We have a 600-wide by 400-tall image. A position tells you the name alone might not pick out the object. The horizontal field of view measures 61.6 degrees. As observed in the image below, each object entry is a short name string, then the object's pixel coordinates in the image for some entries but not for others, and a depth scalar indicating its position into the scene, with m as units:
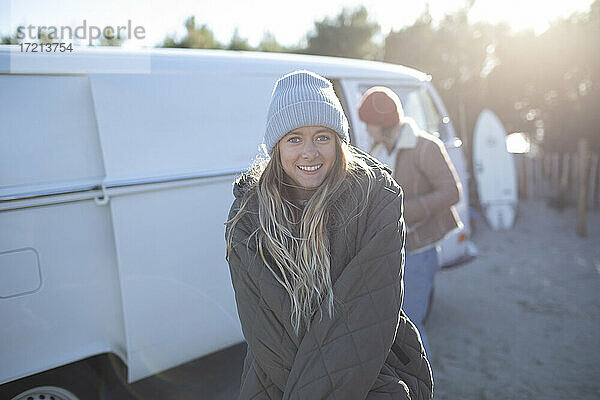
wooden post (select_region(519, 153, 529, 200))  9.44
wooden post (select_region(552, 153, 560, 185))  9.30
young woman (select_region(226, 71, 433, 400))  1.57
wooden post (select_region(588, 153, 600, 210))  8.22
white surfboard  8.20
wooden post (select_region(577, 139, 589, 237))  7.05
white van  2.37
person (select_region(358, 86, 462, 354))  2.96
